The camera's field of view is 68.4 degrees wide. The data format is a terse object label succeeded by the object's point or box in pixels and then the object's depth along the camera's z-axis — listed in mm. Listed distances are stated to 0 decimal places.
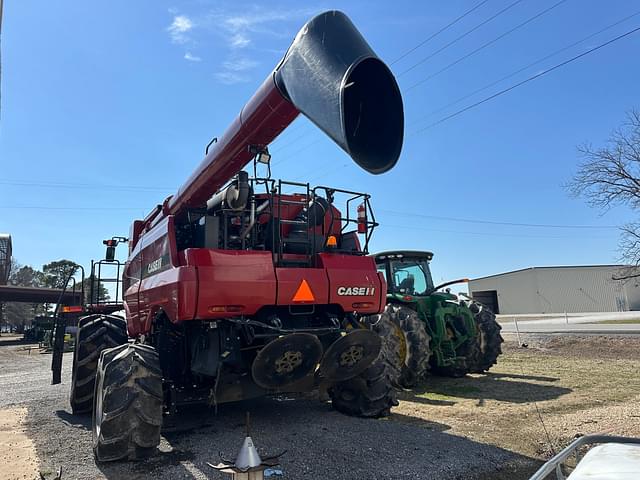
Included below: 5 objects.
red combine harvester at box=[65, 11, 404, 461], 3500
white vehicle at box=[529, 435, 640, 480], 1816
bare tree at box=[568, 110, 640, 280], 24531
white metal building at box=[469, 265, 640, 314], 53281
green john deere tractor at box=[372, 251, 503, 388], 9492
